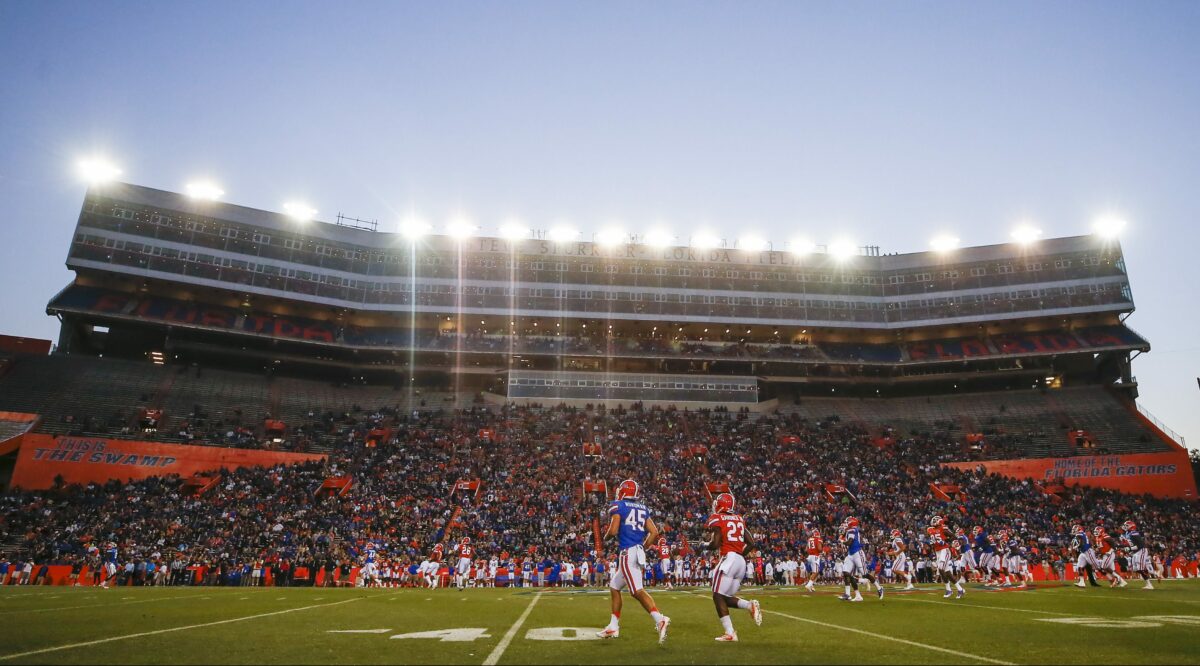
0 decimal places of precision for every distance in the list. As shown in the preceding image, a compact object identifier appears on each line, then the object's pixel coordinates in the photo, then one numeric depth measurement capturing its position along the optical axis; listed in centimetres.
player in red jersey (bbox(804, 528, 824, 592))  2395
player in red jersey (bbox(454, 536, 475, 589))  2875
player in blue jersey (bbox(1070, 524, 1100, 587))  2144
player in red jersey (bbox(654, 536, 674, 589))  3142
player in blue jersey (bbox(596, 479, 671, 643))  957
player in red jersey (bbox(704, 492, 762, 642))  948
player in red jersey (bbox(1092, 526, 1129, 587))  2073
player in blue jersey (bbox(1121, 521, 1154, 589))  2143
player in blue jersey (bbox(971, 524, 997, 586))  2177
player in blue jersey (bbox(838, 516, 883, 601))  1748
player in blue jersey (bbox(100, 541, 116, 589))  2714
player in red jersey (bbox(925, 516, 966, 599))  1944
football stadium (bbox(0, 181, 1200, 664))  1088
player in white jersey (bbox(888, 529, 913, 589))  2060
